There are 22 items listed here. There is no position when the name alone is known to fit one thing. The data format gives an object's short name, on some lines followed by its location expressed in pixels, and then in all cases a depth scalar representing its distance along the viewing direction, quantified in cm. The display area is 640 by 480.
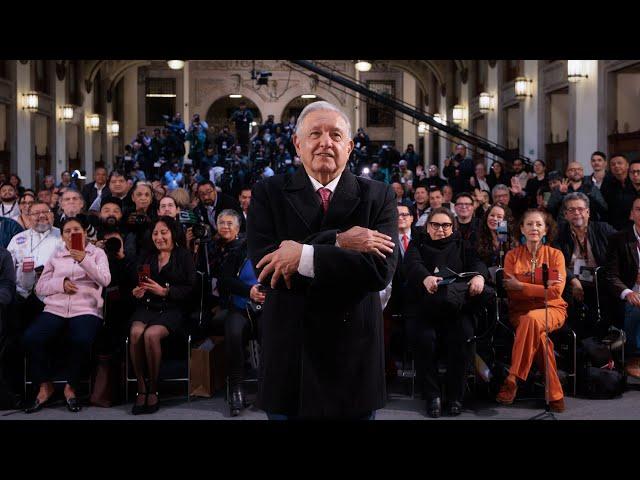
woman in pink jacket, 532
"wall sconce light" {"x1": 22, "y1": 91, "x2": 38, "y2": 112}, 1745
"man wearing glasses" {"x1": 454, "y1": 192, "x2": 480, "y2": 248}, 689
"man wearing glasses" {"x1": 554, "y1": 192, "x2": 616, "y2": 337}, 618
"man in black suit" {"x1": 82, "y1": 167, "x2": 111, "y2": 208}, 909
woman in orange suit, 530
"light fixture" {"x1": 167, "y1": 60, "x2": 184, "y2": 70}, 1930
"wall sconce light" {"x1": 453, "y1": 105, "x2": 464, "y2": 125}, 2150
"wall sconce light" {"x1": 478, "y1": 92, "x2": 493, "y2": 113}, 1853
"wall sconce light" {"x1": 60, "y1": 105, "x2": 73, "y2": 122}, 2059
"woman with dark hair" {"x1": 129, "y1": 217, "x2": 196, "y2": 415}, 531
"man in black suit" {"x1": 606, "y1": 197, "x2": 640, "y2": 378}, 585
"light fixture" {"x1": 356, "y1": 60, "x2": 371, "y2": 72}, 1718
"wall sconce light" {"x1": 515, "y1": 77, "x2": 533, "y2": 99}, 1552
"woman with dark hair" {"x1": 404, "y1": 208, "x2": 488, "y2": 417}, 525
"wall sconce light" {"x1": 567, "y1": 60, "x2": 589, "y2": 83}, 1234
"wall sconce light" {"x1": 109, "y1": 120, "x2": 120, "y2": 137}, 2705
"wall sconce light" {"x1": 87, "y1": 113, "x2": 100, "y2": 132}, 2370
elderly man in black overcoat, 208
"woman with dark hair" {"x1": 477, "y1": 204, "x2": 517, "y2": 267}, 621
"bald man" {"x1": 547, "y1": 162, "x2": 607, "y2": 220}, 730
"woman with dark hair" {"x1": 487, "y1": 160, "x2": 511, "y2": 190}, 1170
